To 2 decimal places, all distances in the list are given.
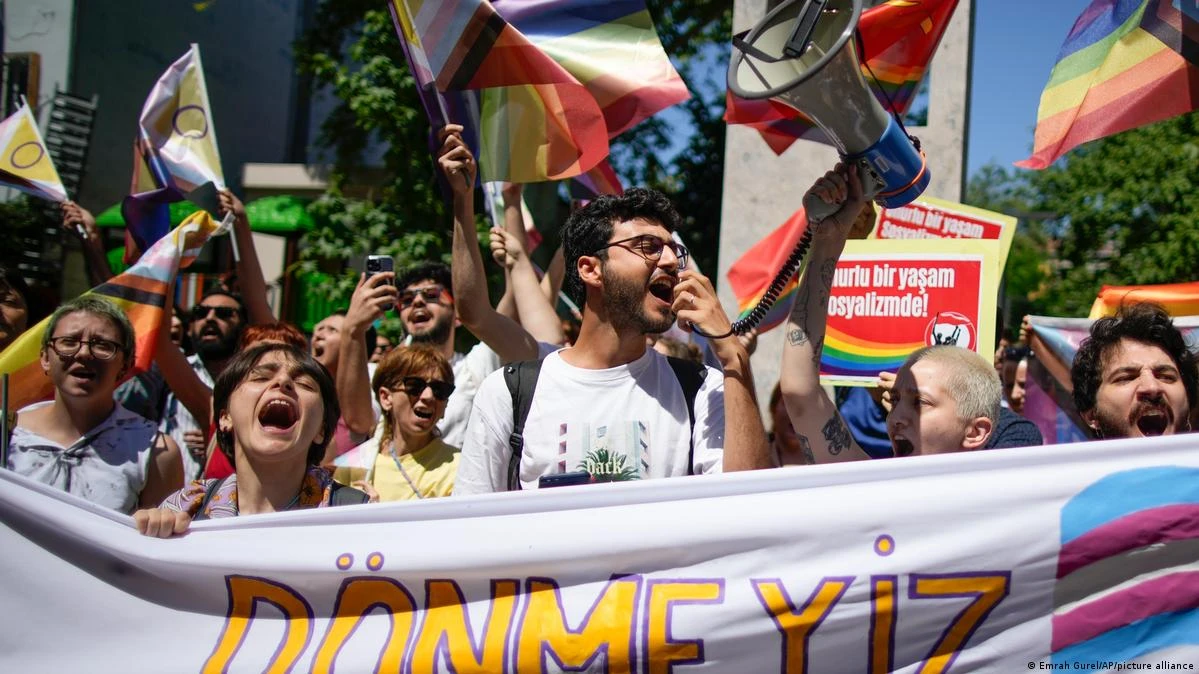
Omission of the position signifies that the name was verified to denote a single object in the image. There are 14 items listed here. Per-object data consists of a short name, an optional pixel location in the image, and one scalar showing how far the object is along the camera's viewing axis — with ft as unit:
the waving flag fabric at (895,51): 10.71
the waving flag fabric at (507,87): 11.44
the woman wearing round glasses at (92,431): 10.98
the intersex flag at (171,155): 16.88
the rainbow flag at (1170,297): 14.05
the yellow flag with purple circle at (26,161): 17.21
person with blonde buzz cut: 8.64
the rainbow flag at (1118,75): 11.07
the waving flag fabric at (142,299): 12.42
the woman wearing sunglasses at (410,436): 12.41
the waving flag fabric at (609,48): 12.40
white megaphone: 8.10
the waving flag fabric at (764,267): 15.60
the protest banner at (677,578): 7.07
